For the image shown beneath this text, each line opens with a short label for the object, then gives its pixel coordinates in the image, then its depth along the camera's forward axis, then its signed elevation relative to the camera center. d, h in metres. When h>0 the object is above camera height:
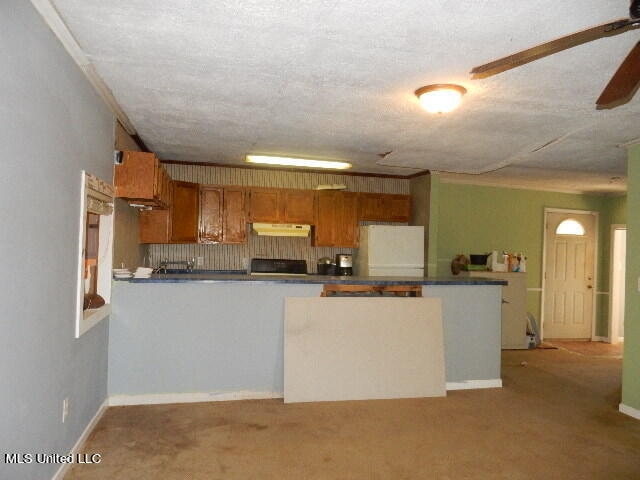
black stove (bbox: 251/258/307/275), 6.42 -0.27
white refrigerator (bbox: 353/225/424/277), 6.20 -0.01
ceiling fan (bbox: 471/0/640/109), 1.75 +0.84
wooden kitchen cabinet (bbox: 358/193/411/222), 6.66 +0.63
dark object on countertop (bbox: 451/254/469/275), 7.00 -0.16
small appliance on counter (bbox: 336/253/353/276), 6.56 -0.22
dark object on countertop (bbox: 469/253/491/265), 7.00 -0.09
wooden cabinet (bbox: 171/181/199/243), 5.84 +0.41
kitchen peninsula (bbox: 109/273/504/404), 4.05 -0.82
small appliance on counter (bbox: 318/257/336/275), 6.62 -0.26
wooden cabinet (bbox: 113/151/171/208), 3.95 +0.58
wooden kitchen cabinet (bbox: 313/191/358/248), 6.49 +0.41
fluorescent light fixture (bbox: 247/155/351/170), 5.67 +1.09
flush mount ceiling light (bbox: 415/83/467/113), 3.09 +1.06
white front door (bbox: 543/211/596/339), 7.72 -0.33
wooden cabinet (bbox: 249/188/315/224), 6.31 +0.58
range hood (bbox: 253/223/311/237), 6.27 +0.25
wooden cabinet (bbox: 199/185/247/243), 6.17 +0.41
